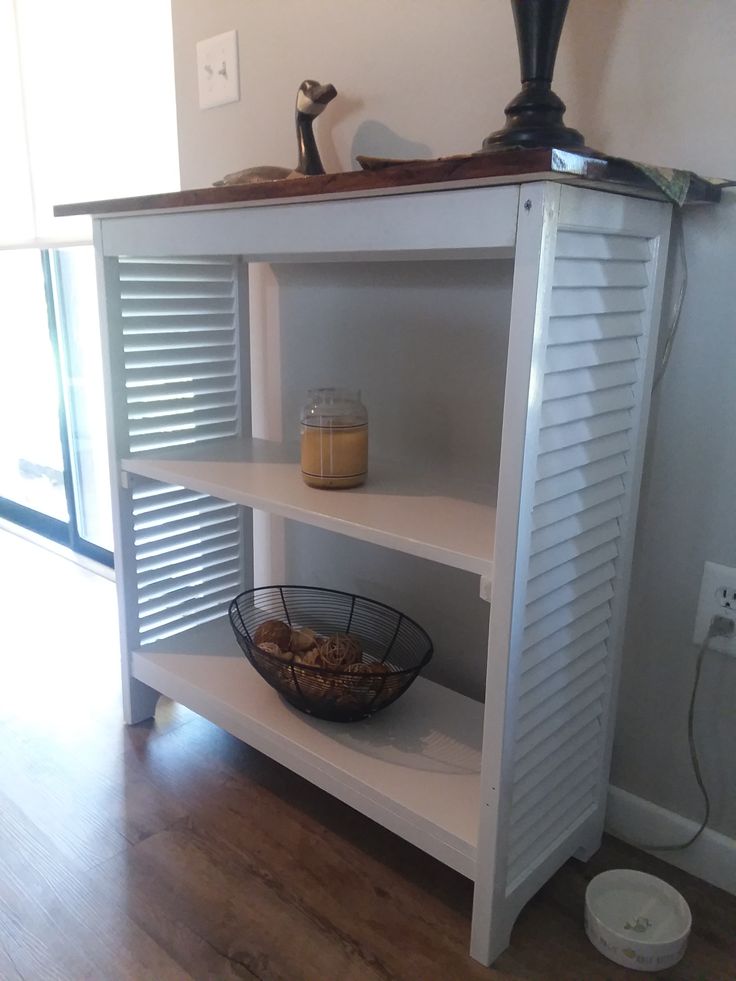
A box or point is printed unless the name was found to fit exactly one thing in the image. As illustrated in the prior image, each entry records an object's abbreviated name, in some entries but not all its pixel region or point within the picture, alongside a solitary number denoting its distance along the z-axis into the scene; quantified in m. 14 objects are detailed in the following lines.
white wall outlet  1.01
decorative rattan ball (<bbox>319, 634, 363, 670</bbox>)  1.19
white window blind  1.67
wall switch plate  1.43
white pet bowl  0.95
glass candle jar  1.10
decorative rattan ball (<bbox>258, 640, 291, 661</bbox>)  1.21
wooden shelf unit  0.80
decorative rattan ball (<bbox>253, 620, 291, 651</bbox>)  1.25
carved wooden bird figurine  1.16
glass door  2.17
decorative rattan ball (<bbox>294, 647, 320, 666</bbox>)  1.19
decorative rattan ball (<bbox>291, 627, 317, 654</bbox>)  1.24
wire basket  1.14
